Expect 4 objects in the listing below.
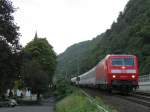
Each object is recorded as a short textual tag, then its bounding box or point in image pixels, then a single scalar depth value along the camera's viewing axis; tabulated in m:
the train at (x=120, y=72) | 16.09
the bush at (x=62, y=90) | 24.25
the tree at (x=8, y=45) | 13.07
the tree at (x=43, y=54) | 48.21
